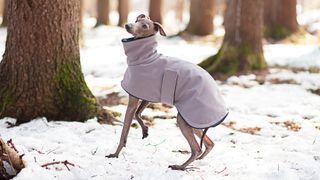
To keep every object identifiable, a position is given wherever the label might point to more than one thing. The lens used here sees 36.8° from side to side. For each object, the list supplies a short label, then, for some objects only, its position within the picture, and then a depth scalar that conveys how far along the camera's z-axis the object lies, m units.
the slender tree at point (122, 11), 24.81
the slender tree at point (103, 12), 23.98
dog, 4.32
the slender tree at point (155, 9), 21.56
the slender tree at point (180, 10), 35.53
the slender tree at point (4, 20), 19.20
